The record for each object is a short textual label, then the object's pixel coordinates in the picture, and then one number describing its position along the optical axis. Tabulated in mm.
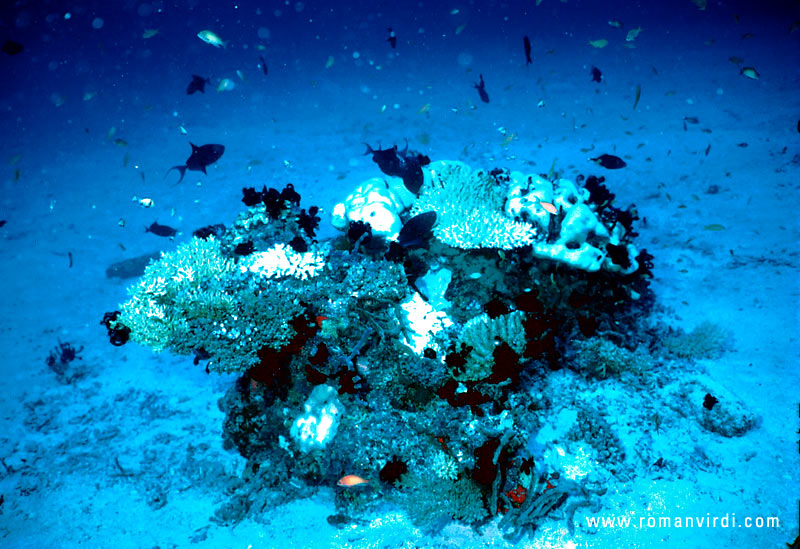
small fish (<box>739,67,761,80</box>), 8335
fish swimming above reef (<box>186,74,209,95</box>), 9266
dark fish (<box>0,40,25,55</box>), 8334
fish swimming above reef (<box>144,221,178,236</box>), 7824
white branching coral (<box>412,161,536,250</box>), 4449
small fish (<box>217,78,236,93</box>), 8906
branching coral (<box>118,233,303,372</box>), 4082
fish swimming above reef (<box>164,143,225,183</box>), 6508
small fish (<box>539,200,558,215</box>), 4570
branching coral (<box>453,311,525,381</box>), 4000
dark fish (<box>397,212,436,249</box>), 4416
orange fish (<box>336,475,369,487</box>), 3570
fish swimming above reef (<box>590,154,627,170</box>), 6559
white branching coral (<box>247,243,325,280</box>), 4316
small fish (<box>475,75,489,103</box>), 9344
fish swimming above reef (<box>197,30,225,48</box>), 8384
